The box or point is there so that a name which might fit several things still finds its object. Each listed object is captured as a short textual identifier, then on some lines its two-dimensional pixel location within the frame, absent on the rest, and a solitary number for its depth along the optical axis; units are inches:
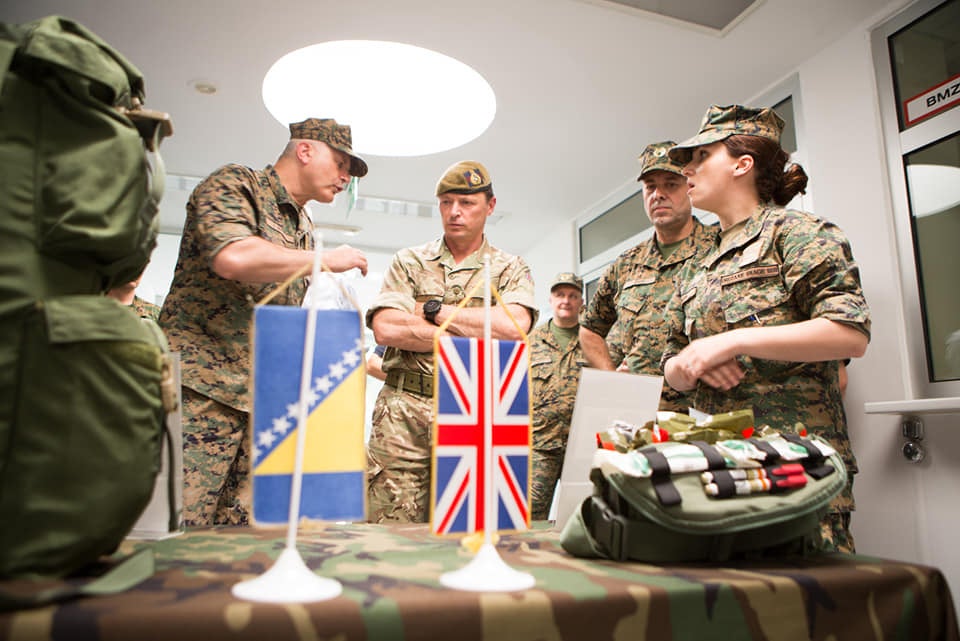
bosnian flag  26.8
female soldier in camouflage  47.7
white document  44.3
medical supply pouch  31.8
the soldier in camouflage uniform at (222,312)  53.8
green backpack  24.8
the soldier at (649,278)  90.4
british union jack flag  29.1
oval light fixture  131.2
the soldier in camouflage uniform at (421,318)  71.2
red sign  97.5
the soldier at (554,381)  123.6
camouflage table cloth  21.3
